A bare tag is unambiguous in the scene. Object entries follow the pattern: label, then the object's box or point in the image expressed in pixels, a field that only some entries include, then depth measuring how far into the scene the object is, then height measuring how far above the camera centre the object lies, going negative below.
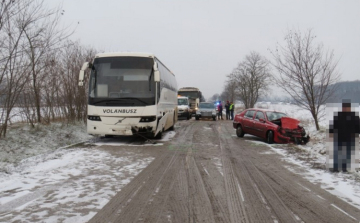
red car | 11.60 -0.96
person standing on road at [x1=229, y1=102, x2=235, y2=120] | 29.48 -0.13
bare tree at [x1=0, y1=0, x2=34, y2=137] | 8.79 +1.17
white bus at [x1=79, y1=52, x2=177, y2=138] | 10.41 +0.46
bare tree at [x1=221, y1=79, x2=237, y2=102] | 59.06 +4.05
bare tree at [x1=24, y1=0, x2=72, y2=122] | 10.04 +1.87
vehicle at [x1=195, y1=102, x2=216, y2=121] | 27.91 -0.54
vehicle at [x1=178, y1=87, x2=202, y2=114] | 35.34 +1.57
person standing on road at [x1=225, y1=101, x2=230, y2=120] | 29.85 -0.47
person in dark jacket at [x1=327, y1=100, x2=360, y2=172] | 6.57 -0.78
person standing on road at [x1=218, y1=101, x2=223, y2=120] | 31.02 -0.31
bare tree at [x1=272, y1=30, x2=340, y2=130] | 14.86 +1.42
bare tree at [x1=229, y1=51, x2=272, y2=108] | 46.75 +4.67
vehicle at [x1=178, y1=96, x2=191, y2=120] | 28.81 -0.13
